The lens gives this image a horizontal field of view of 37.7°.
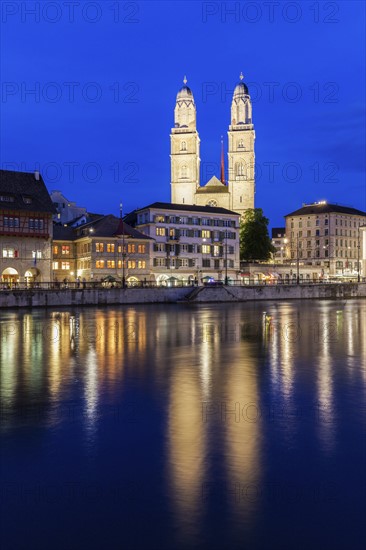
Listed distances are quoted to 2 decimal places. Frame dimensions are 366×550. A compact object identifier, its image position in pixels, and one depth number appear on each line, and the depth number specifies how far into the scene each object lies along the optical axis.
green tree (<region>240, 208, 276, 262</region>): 104.38
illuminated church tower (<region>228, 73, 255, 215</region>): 126.00
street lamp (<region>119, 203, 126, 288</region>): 65.80
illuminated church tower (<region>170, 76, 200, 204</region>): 127.38
